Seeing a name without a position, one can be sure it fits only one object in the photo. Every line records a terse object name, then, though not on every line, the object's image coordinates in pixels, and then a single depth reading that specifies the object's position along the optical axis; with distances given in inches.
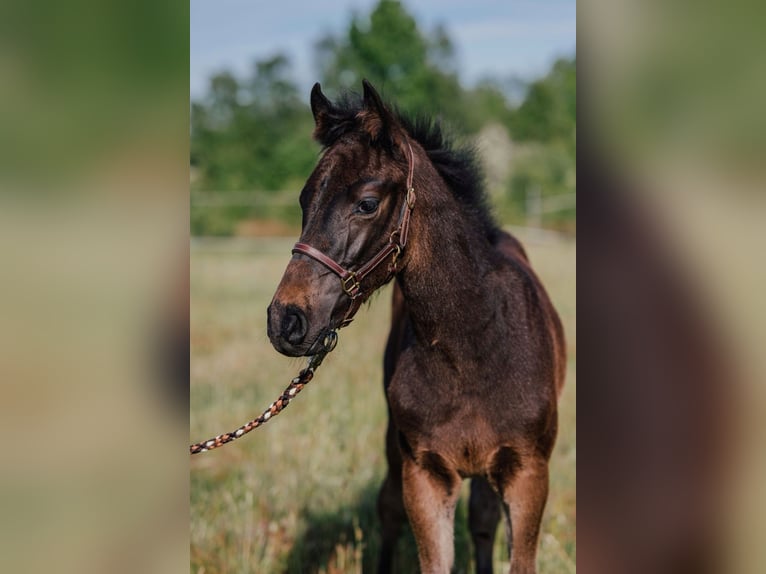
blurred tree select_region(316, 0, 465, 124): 1662.2
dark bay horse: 104.8
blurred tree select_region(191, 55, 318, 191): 1390.3
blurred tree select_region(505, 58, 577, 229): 1266.0
